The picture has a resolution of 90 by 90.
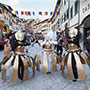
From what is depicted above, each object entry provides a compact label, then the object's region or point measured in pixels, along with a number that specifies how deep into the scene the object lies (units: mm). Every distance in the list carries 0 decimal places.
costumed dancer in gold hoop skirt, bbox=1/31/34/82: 2654
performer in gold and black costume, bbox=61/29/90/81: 2635
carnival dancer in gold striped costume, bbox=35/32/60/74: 3139
